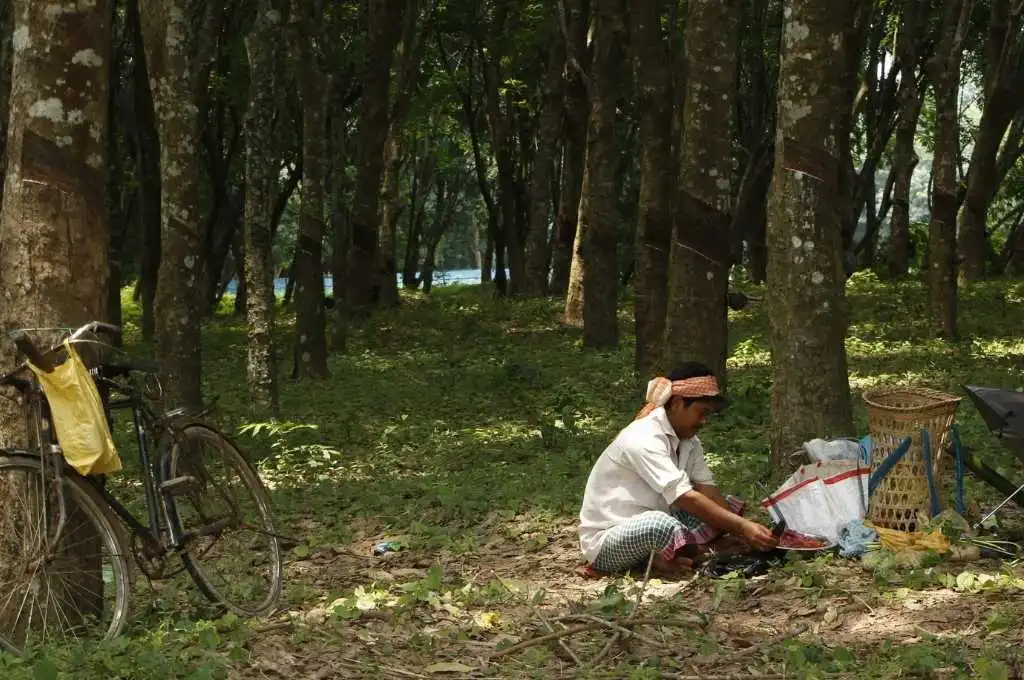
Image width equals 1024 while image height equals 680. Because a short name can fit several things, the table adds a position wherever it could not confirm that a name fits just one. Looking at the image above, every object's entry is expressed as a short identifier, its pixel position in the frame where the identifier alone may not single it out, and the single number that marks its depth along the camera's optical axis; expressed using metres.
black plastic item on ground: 6.78
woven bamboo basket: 6.92
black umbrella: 6.73
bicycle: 5.62
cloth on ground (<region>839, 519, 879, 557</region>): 6.83
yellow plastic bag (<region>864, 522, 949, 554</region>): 6.69
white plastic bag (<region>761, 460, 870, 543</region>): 7.09
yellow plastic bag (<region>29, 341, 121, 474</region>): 5.57
